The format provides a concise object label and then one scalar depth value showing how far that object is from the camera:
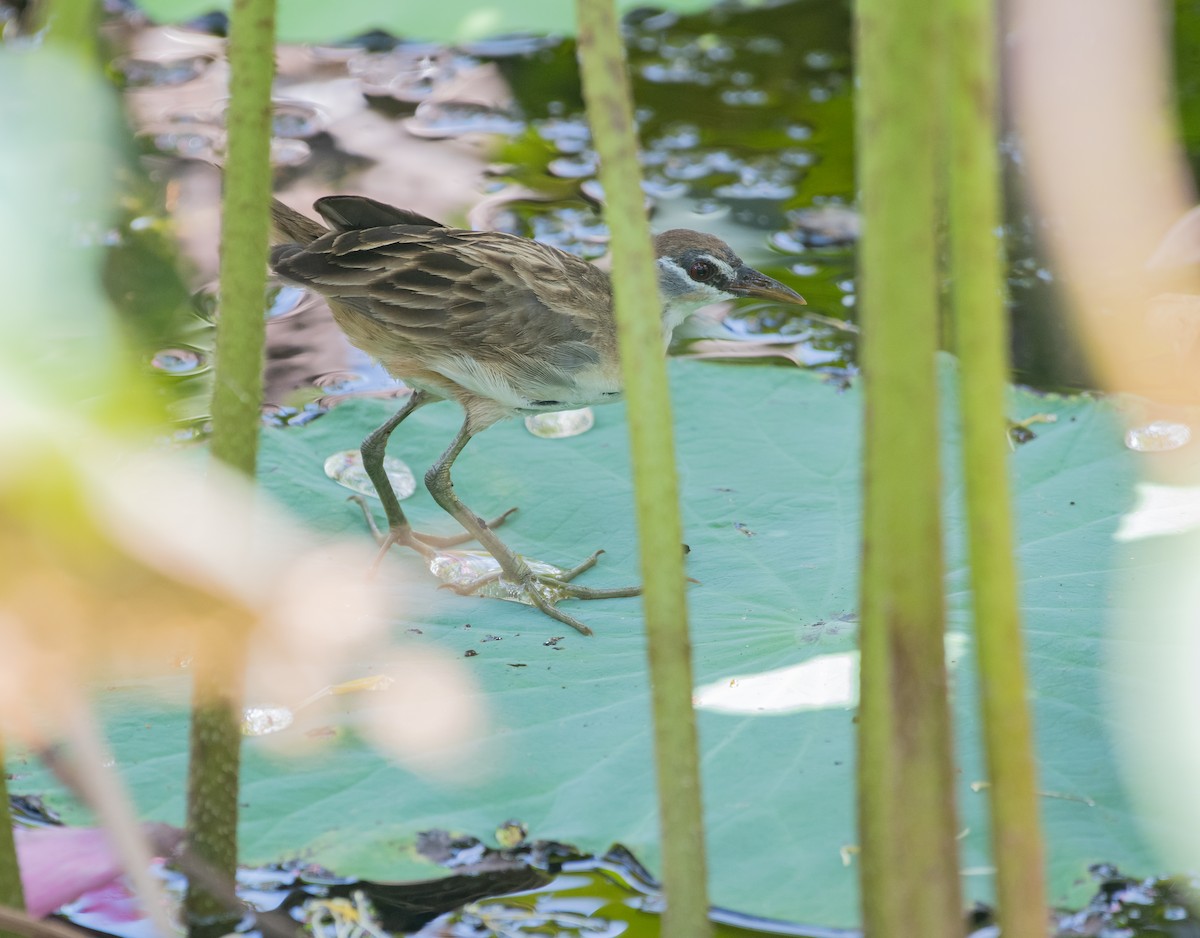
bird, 5.62
